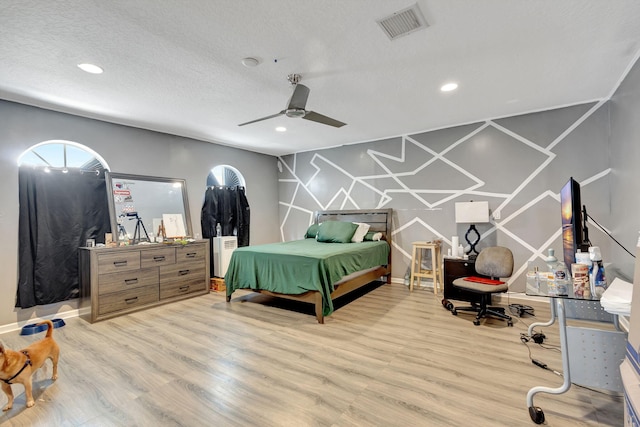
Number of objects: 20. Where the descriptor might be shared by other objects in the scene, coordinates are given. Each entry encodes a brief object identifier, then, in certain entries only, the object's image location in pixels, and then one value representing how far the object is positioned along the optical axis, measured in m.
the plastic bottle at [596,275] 1.72
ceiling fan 2.75
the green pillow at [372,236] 5.01
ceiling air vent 1.91
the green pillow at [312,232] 5.58
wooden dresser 3.45
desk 1.72
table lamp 4.04
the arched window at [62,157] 3.45
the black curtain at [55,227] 3.32
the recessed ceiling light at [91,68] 2.52
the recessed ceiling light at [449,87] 3.03
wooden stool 4.43
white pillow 4.93
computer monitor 2.03
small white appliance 5.06
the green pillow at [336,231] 4.86
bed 3.36
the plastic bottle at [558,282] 1.75
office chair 3.16
